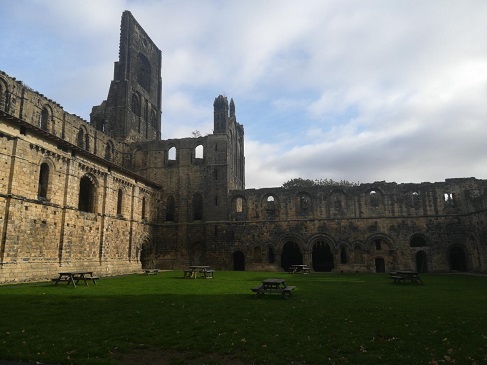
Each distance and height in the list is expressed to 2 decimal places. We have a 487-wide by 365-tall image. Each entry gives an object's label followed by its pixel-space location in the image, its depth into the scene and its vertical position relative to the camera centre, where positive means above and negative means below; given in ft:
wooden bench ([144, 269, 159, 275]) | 86.67 -4.73
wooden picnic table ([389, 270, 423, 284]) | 61.62 -4.59
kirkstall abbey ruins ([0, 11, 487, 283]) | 67.72 +11.16
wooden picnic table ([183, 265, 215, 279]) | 74.45 -4.56
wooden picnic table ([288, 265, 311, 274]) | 96.12 -5.15
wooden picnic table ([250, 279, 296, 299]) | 42.34 -4.45
